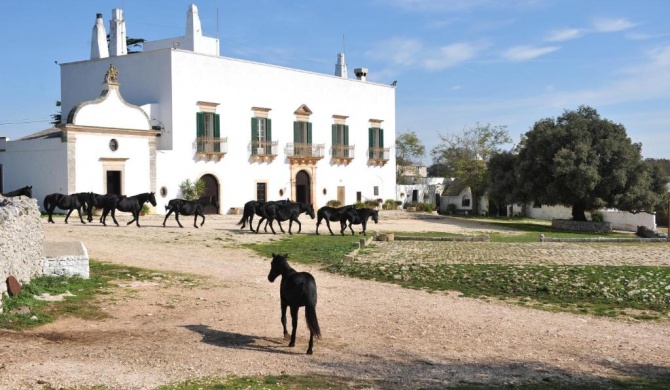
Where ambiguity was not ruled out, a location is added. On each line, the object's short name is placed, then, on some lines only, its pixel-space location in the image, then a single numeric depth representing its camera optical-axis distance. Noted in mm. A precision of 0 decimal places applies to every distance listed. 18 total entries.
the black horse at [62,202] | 28453
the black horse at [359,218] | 28188
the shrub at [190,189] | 38688
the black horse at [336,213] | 28156
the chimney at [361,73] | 53309
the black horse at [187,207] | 28781
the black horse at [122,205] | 27625
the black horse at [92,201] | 28344
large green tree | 39125
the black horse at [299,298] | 9609
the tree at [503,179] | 42219
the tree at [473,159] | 53844
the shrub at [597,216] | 42125
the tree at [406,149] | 69625
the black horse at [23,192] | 28391
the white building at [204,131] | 34938
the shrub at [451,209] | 55950
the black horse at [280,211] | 27828
